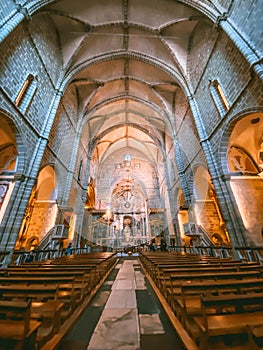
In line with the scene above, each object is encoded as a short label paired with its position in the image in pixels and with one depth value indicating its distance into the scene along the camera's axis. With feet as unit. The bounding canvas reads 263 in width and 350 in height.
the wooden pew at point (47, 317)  5.35
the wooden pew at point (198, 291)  6.09
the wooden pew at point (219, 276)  7.75
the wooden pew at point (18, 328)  3.93
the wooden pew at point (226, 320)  4.31
